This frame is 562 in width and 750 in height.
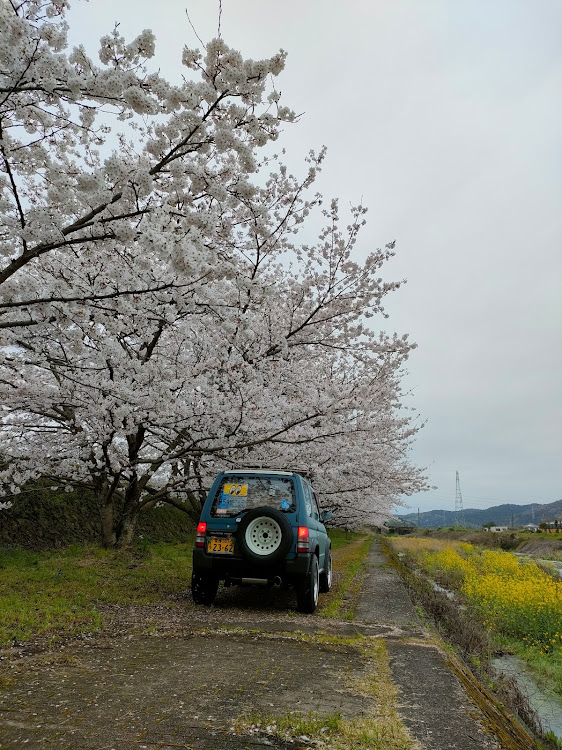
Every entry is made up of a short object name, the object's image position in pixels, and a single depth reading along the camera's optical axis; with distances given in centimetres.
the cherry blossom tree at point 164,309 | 504
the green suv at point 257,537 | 685
